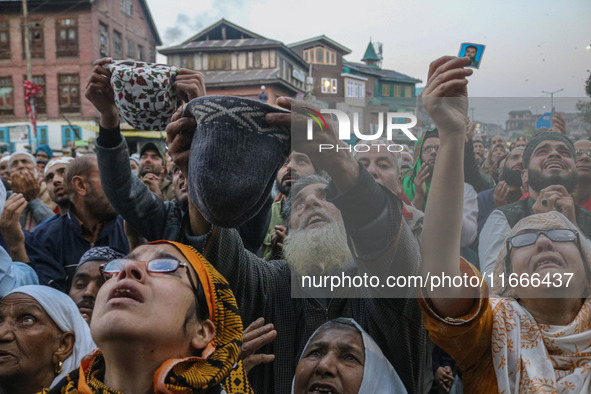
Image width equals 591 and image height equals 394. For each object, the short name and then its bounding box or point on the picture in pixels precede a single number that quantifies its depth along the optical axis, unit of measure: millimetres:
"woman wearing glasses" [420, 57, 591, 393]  1633
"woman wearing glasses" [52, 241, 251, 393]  1606
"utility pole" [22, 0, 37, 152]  20447
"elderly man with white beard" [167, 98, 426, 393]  1638
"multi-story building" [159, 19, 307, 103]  26266
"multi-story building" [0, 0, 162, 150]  25547
